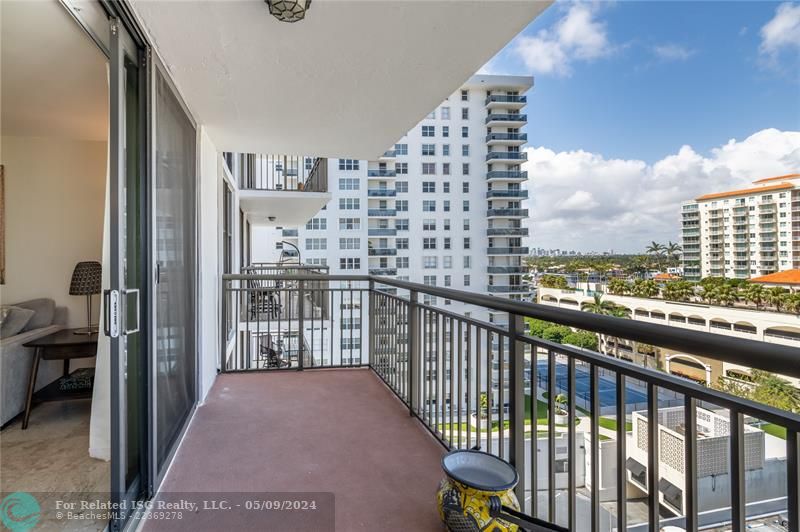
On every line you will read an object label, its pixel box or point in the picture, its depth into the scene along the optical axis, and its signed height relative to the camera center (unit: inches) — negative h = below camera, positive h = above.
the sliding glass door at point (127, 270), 57.6 -0.5
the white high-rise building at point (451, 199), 1104.2 +187.2
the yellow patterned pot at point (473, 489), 57.8 -33.8
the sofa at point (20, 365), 97.7 -24.8
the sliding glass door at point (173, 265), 76.1 +0.3
